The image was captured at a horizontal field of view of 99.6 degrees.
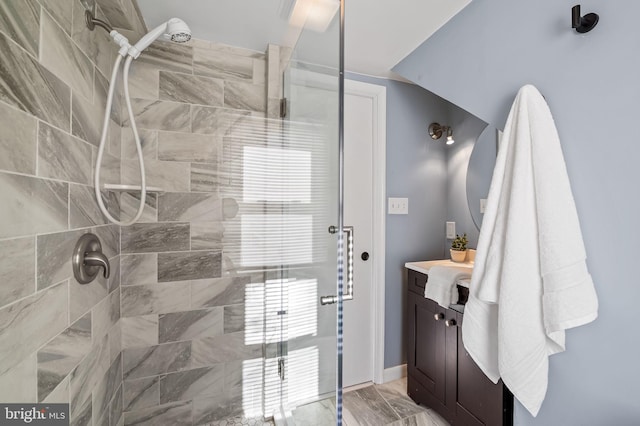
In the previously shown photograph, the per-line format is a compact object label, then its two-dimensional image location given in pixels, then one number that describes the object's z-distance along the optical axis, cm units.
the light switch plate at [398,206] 196
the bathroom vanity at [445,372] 122
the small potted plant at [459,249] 171
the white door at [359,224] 192
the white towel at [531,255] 83
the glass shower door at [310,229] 98
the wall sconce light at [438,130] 201
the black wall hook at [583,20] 82
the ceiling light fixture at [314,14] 100
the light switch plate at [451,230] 200
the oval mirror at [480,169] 136
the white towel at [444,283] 139
